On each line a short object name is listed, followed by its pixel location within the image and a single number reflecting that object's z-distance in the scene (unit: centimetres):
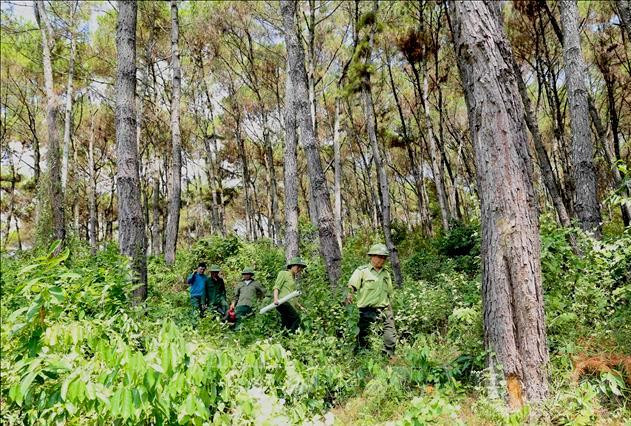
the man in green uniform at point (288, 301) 743
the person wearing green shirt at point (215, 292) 982
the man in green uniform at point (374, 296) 604
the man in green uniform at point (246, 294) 838
